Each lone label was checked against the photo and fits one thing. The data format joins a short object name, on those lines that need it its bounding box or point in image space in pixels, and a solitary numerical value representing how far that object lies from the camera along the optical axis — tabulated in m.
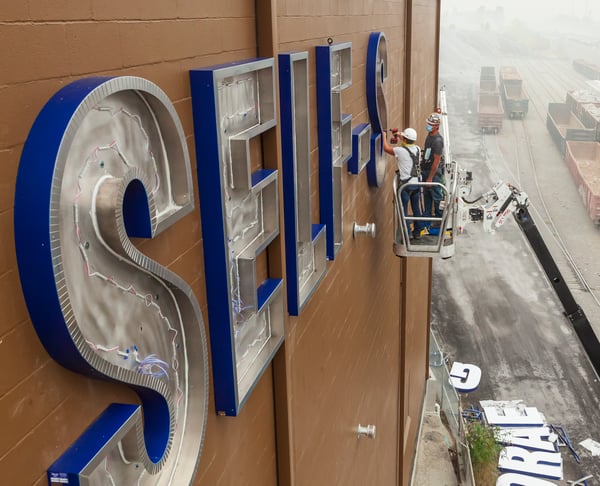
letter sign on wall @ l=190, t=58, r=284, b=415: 3.19
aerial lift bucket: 8.34
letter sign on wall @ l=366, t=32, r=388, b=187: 7.53
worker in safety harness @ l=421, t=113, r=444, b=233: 9.11
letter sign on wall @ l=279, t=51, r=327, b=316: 4.48
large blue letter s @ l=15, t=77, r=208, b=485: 1.92
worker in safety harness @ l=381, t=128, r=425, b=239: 8.42
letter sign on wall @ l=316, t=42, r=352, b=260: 5.48
